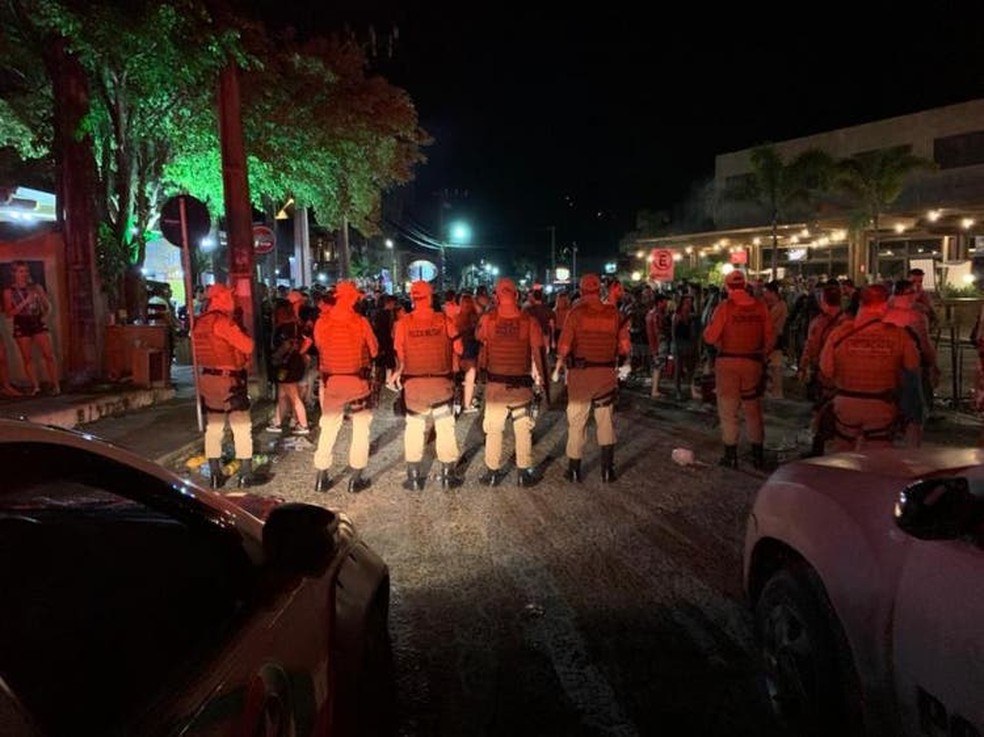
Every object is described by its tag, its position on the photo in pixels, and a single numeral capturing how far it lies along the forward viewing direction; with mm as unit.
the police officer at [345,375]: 7770
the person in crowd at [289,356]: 10562
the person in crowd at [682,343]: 13344
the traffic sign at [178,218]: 10352
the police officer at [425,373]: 7758
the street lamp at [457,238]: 64181
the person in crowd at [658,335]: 14073
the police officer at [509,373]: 7926
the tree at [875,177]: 27578
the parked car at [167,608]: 1896
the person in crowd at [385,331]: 12938
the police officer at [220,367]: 7758
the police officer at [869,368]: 6250
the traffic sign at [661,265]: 18766
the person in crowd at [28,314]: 12266
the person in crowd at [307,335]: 11109
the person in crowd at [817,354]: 7252
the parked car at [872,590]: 2443
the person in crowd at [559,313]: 15078
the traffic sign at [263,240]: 14695
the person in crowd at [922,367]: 6883
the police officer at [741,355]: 8172
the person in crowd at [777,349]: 13281
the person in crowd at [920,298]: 10172
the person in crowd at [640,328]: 15352
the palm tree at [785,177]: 29891
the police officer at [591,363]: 7930
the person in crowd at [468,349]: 11664
